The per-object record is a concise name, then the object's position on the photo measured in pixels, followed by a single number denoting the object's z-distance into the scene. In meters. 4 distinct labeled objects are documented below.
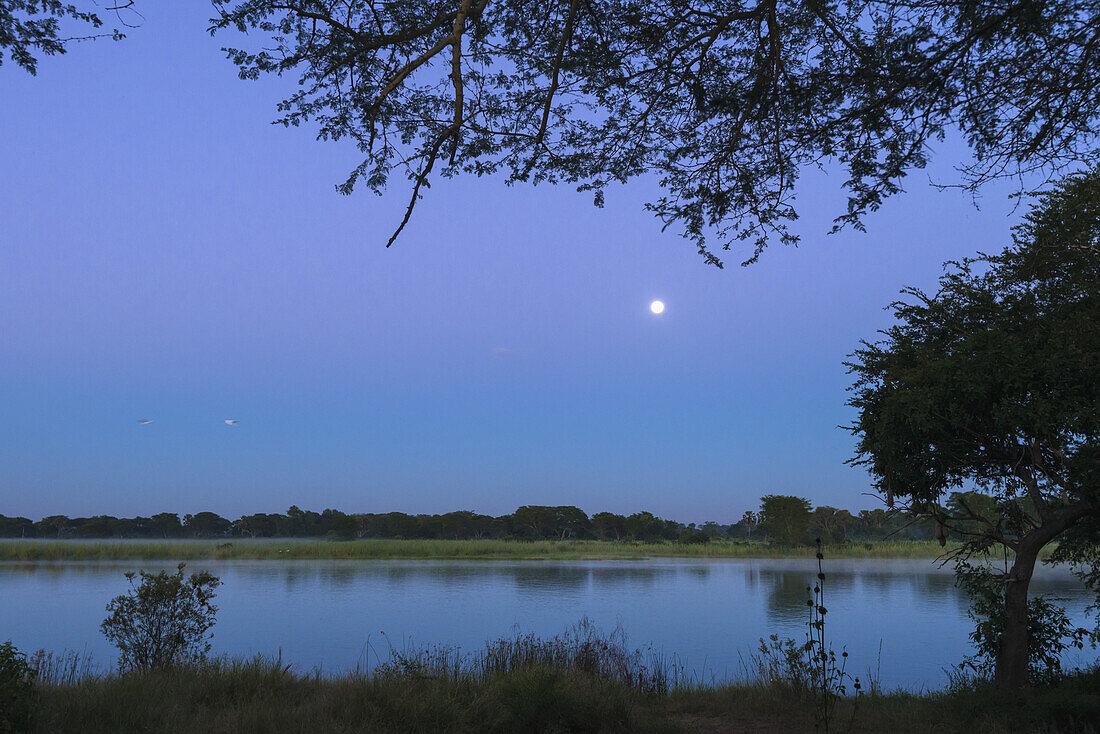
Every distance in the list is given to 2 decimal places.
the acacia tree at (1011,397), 8.90
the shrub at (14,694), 6.19
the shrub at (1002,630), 10.18
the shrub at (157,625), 11.41
